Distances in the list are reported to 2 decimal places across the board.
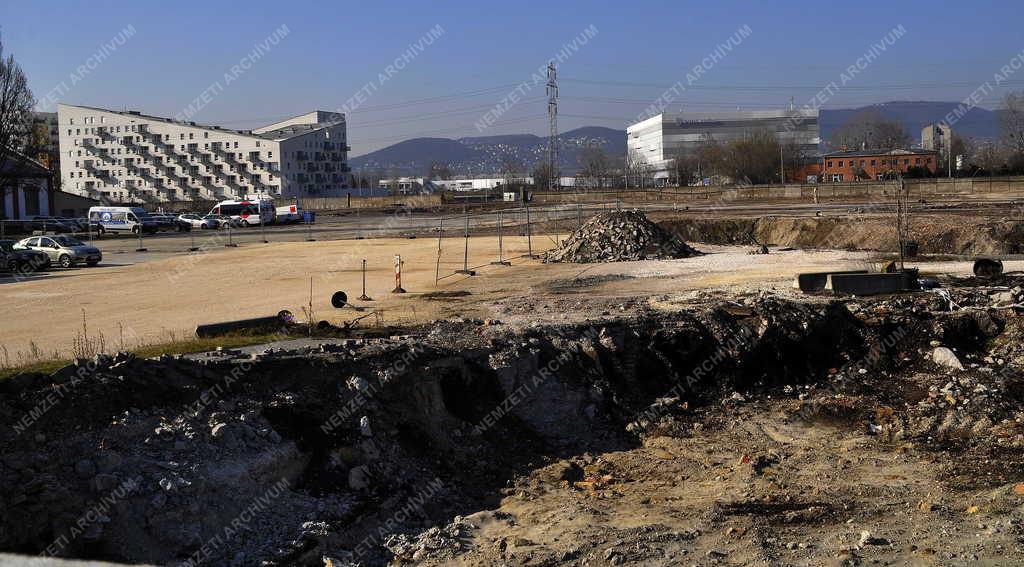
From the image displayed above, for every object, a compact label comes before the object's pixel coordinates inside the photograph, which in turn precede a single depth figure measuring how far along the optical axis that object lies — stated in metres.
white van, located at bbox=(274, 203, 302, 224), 71.96
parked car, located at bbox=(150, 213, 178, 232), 66.12
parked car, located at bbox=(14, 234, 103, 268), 37.81
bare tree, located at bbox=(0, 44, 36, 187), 60.97
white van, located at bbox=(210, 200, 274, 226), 70.06
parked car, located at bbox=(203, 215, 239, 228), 67.94
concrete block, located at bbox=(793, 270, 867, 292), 22.03
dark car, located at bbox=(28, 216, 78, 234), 62.16
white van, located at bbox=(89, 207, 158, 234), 63.62
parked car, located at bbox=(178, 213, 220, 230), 67.19
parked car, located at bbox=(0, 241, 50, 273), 35.19
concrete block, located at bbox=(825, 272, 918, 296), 21.23
